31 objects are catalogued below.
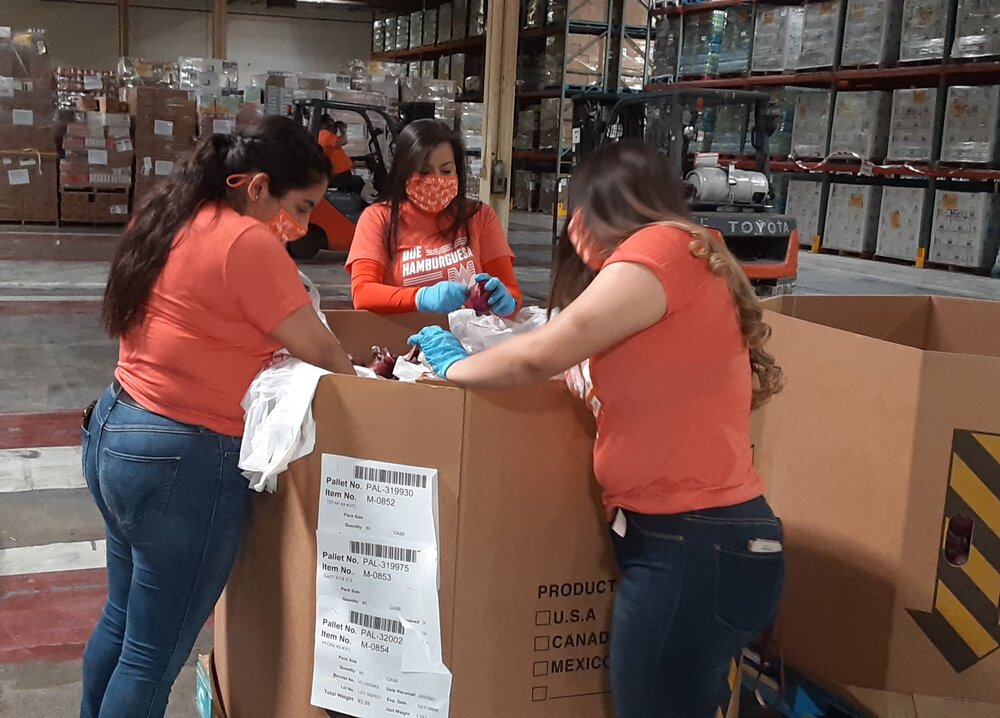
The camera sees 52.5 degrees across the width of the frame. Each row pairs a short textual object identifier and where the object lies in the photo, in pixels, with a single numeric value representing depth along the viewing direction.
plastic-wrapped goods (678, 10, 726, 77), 13.72
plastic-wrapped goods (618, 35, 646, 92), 16.45
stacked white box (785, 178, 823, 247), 12.83
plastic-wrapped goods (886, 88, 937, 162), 11.03
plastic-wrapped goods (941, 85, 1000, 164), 10.36
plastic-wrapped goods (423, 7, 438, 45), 19.77
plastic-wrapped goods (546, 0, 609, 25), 16.00
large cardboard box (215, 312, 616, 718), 1.76
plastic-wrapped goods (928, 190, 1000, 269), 10.55
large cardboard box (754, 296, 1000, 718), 2.03
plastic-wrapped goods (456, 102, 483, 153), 13.21
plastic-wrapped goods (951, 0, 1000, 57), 10.23
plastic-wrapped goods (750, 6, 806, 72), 12.61
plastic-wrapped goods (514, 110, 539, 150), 17.55
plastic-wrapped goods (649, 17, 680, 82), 14.38
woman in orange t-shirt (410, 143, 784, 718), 1.56
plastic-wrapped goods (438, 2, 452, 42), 19.17
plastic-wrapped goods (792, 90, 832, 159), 12.34
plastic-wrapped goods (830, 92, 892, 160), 11.69
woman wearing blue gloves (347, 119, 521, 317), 3.09
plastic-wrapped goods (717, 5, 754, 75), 13.30
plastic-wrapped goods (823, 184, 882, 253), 12.01
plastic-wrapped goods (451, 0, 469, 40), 18.52
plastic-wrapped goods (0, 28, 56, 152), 12.01
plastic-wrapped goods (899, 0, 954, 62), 10.83
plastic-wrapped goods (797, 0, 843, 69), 12.09
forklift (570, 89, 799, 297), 8.91
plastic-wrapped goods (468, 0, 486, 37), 17.83
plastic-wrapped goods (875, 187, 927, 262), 11.30
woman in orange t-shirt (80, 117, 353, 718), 1.83
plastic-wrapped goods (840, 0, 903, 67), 11.46
